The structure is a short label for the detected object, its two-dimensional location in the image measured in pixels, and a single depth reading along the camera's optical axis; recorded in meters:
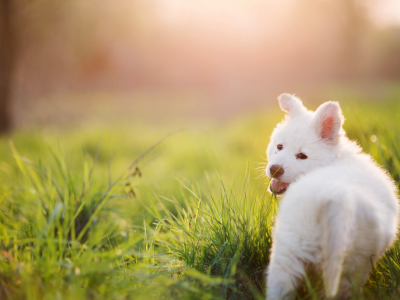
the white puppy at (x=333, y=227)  1.30
